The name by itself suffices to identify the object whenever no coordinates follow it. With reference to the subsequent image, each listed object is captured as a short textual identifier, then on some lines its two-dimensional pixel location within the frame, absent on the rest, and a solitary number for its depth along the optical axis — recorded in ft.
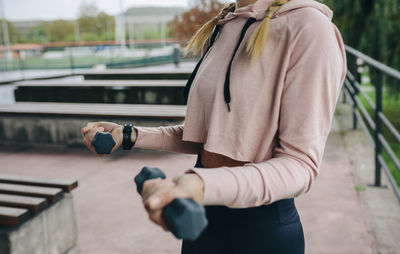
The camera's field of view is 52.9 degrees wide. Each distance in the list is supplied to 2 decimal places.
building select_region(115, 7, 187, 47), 315.17
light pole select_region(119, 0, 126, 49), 152.15
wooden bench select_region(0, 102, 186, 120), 17.51
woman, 2.92
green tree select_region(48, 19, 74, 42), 282.15
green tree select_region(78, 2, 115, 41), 274.57
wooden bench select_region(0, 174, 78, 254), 7.55
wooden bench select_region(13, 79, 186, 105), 22.70
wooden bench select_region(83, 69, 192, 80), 28.71
